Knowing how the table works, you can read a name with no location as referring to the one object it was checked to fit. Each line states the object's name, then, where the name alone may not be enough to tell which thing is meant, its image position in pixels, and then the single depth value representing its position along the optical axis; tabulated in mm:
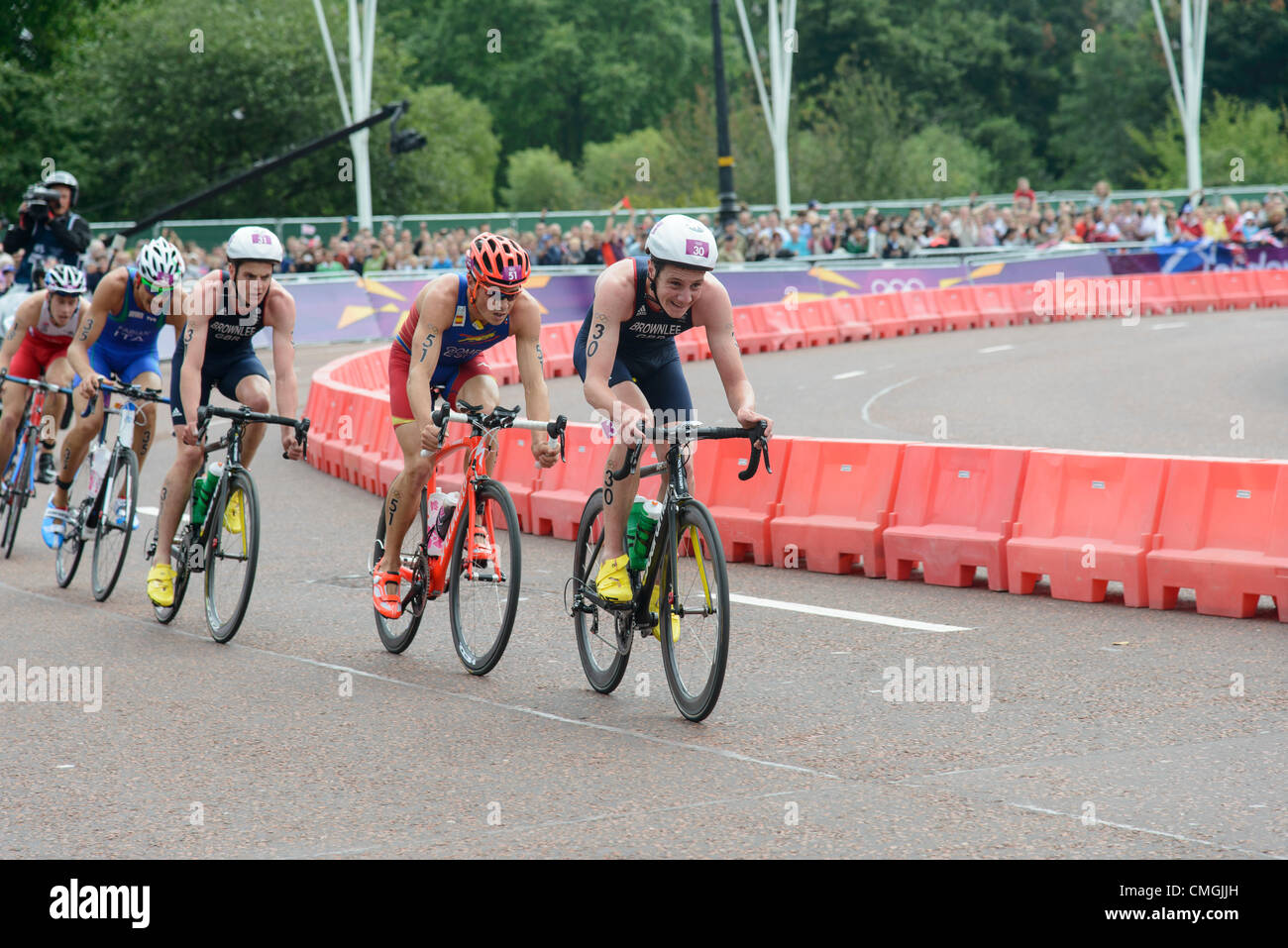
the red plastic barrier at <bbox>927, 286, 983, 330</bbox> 32062
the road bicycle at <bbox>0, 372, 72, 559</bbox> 11609
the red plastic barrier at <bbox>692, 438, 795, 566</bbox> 11070
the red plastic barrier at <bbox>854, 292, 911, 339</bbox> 30922
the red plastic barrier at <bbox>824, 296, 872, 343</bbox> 30422
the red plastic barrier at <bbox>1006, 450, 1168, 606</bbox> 9266
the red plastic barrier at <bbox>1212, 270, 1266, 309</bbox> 34625
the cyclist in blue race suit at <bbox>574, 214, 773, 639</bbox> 6797
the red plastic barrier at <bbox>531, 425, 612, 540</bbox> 12203
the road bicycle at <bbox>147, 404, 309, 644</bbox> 8531
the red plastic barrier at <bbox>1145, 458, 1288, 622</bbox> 8688
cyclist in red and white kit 11523
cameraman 13570
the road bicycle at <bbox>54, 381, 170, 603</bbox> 9688
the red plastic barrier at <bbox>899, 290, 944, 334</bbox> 31516
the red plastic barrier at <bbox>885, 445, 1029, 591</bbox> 9875
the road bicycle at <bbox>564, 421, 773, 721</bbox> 6562
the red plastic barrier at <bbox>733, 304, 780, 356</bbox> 28891
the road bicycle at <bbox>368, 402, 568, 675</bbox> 7463
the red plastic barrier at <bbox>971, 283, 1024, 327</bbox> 32500
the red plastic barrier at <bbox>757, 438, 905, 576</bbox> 10453
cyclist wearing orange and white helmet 7441
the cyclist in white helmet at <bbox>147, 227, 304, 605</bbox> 8531
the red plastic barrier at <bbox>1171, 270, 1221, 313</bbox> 34500
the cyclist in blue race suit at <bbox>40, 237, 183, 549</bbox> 9492
